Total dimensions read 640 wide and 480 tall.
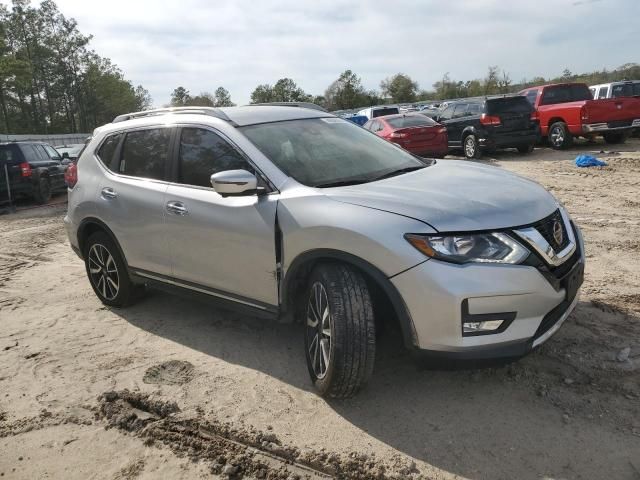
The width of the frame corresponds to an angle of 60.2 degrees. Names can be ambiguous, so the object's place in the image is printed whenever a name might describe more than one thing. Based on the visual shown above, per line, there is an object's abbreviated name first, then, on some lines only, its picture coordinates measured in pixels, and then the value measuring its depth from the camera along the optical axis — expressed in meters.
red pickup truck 14.63
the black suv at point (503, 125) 14.91
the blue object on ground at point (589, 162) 12.13
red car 14.12
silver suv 2.83
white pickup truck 16.86
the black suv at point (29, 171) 13.11
